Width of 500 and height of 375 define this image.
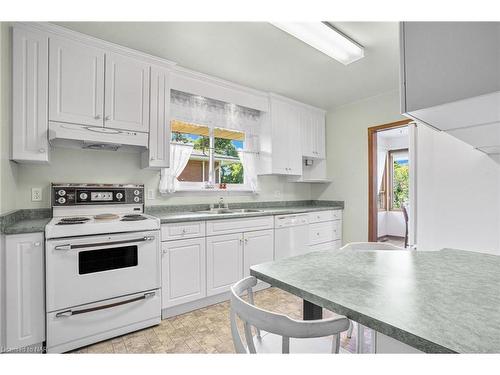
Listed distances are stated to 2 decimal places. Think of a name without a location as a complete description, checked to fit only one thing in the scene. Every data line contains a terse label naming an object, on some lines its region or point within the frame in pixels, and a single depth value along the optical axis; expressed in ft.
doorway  19.87
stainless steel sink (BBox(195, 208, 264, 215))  10.17
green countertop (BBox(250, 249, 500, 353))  1.81
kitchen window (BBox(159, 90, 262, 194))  9.79
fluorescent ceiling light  6.58
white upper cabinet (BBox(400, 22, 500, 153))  1.95
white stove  5.86
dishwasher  10.25
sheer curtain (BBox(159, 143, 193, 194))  9.46
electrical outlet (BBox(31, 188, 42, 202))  7.28
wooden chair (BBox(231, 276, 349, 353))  2.21
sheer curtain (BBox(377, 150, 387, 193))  20.25
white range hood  6.77
